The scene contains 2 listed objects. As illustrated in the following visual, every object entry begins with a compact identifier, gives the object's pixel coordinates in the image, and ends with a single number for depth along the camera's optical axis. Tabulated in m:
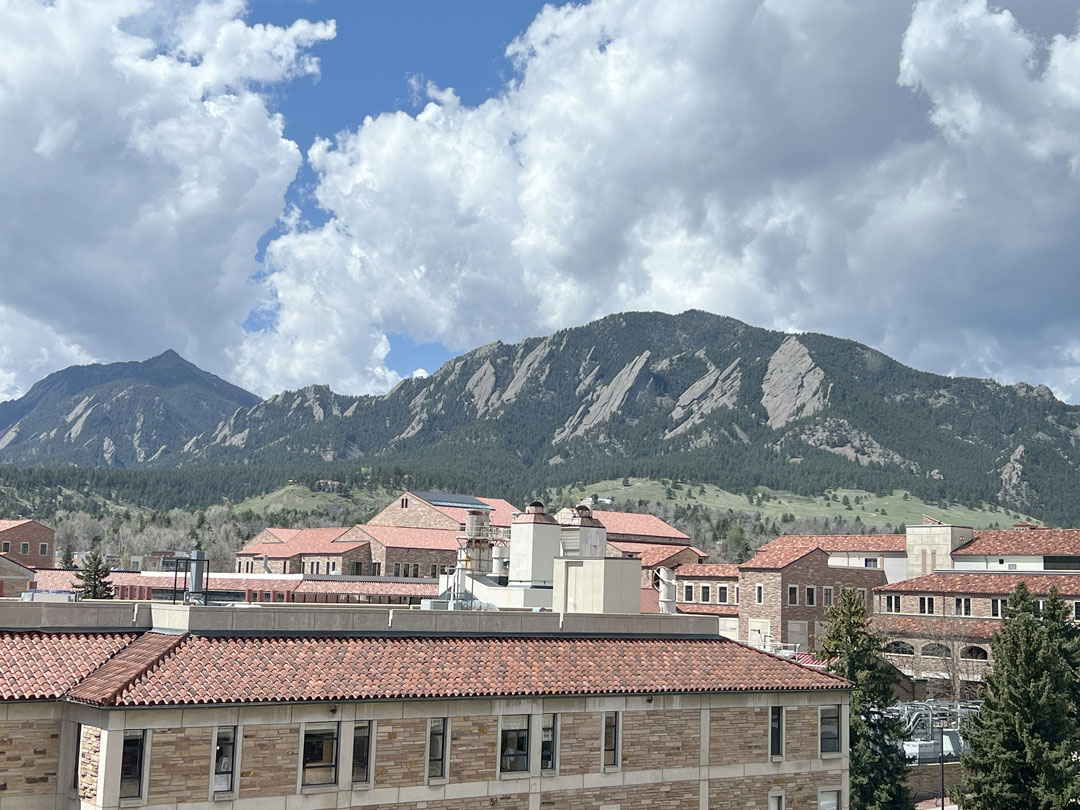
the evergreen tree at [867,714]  48.31
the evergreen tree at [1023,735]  43.59
